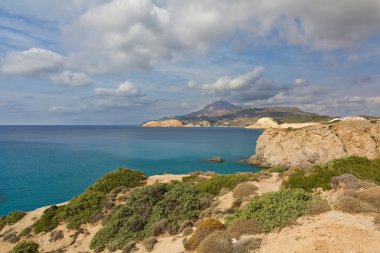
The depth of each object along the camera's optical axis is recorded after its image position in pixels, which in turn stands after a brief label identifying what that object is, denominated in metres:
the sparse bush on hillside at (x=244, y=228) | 13.52
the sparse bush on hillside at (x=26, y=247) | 22.25
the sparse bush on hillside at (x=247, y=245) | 11.87
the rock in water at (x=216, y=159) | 78.79
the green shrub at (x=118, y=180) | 33.34
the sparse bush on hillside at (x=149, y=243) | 17.67
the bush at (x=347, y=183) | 18.44
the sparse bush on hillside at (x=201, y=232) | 14.69
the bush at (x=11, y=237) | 25.82
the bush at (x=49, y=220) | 26.41
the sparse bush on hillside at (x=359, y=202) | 14.30
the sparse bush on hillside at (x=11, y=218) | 29.36
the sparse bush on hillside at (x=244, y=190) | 22.75
